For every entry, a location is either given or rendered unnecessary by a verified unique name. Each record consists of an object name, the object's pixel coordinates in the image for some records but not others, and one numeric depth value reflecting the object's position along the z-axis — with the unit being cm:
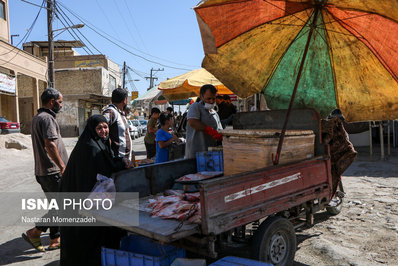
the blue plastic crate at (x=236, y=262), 261
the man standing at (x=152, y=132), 874
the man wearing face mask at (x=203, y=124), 493
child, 612
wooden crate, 335
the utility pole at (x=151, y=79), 6356
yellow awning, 850
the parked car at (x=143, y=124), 3375
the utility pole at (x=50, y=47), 1803
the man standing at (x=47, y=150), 416
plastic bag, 321
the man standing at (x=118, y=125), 407
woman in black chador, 337
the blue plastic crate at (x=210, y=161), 454
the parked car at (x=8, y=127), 1944
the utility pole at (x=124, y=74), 3932
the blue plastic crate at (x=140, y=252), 269
